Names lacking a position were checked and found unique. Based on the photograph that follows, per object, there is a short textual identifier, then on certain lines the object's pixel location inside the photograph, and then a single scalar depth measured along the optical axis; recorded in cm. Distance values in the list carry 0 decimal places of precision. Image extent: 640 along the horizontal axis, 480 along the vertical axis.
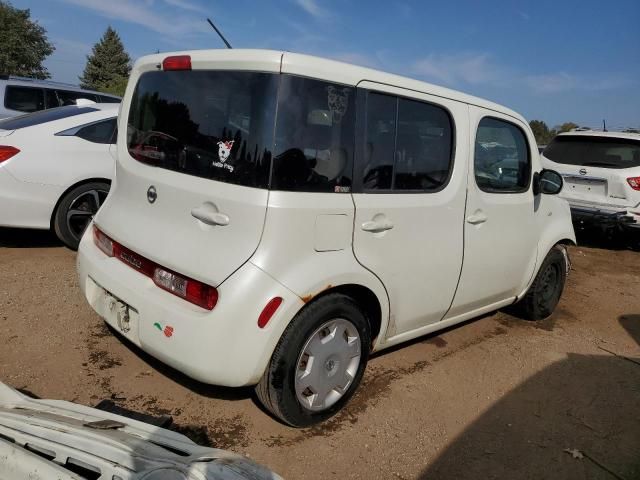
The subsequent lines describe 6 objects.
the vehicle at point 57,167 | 480
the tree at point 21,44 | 4516
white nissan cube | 243
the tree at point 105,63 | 5869
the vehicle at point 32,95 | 811
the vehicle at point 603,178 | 739
